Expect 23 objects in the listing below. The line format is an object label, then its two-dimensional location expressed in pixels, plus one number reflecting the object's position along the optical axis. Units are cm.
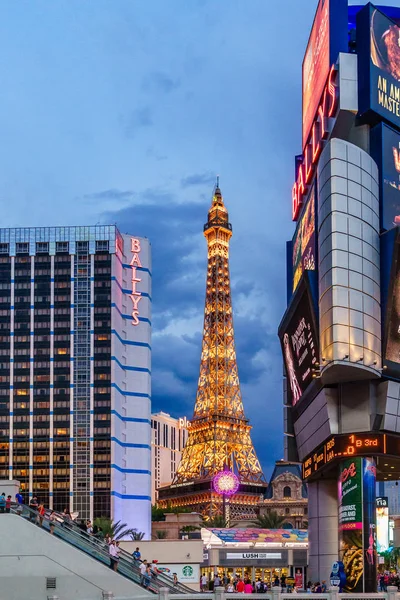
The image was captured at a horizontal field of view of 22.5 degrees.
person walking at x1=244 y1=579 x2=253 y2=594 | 4444
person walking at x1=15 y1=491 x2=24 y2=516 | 3572
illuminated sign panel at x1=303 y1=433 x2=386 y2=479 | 4366
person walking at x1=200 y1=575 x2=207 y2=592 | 5294
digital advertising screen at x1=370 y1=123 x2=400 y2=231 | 4562
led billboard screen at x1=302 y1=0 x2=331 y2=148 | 5034
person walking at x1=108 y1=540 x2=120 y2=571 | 3521
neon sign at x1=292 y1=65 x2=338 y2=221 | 4803
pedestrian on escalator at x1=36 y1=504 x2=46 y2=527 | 3569
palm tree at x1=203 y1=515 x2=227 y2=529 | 12138
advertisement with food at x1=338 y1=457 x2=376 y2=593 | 4212
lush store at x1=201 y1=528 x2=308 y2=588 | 8444
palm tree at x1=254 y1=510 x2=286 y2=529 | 11462
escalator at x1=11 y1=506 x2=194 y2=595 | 3534
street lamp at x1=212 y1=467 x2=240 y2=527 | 14825
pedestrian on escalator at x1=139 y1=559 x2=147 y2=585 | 3532
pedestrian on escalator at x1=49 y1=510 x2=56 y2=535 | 3560
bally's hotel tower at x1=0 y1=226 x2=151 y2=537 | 14300
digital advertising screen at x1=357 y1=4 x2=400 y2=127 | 4616
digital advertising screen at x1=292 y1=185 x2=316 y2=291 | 4961
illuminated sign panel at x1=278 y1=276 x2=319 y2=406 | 4701
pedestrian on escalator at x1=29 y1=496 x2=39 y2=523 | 3575
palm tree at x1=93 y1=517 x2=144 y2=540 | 9806
